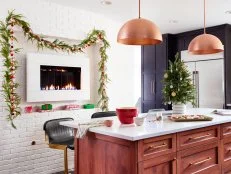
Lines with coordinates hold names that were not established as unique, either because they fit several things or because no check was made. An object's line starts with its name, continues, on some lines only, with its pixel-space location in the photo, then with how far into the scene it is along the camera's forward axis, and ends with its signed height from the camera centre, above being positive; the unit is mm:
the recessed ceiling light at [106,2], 3920 +1373
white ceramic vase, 3051 -199
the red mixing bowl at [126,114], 2314 -204
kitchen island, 1889 -474
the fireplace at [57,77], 3775 +226
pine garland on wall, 3447 +567
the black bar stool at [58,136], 3122 -589
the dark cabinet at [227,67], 5242 +496
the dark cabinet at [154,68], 6203 +567
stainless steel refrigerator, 5258 +265
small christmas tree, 3027 +73
